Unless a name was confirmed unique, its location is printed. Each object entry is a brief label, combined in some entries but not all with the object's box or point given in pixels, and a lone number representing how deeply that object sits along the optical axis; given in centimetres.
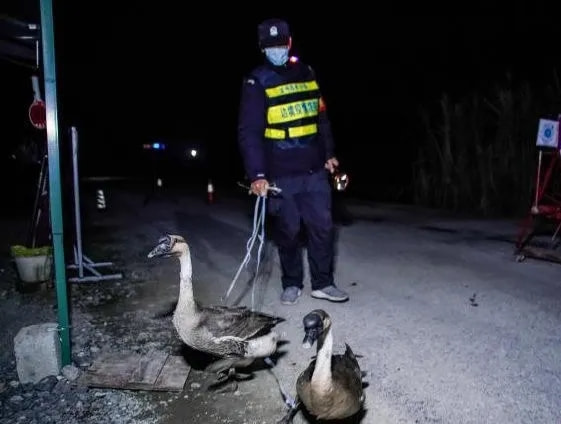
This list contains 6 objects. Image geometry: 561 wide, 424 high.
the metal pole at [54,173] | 391
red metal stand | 739
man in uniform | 545
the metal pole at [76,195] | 675
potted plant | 642
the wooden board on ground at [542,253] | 734
